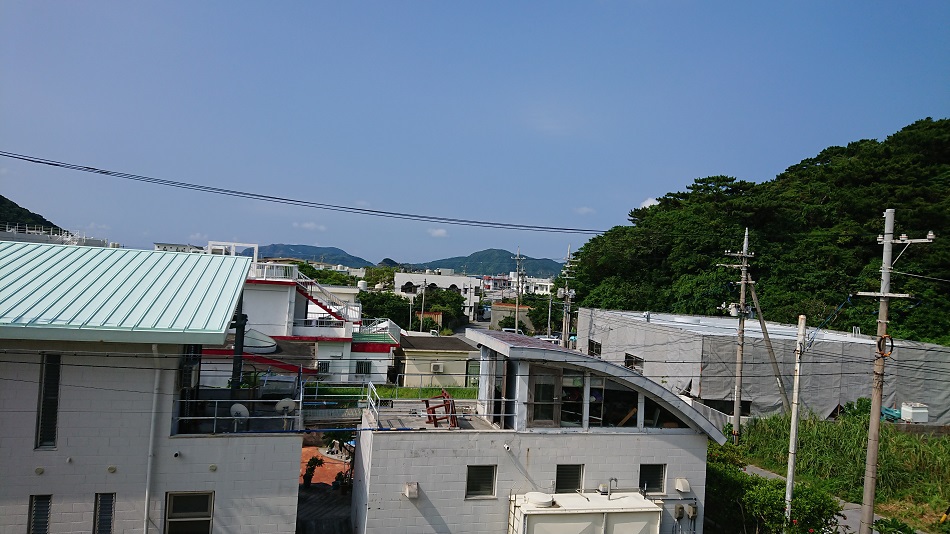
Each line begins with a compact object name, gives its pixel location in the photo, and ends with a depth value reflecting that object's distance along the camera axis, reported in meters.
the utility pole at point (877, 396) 10.58
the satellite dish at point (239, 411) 9.73
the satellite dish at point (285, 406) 10.51
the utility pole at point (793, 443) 11.73
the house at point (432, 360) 29.12
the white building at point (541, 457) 9.97
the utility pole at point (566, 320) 32.69
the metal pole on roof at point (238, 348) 10.98
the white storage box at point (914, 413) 21.17
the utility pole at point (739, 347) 19.14
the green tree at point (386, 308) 57.19
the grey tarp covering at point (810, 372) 22.31
